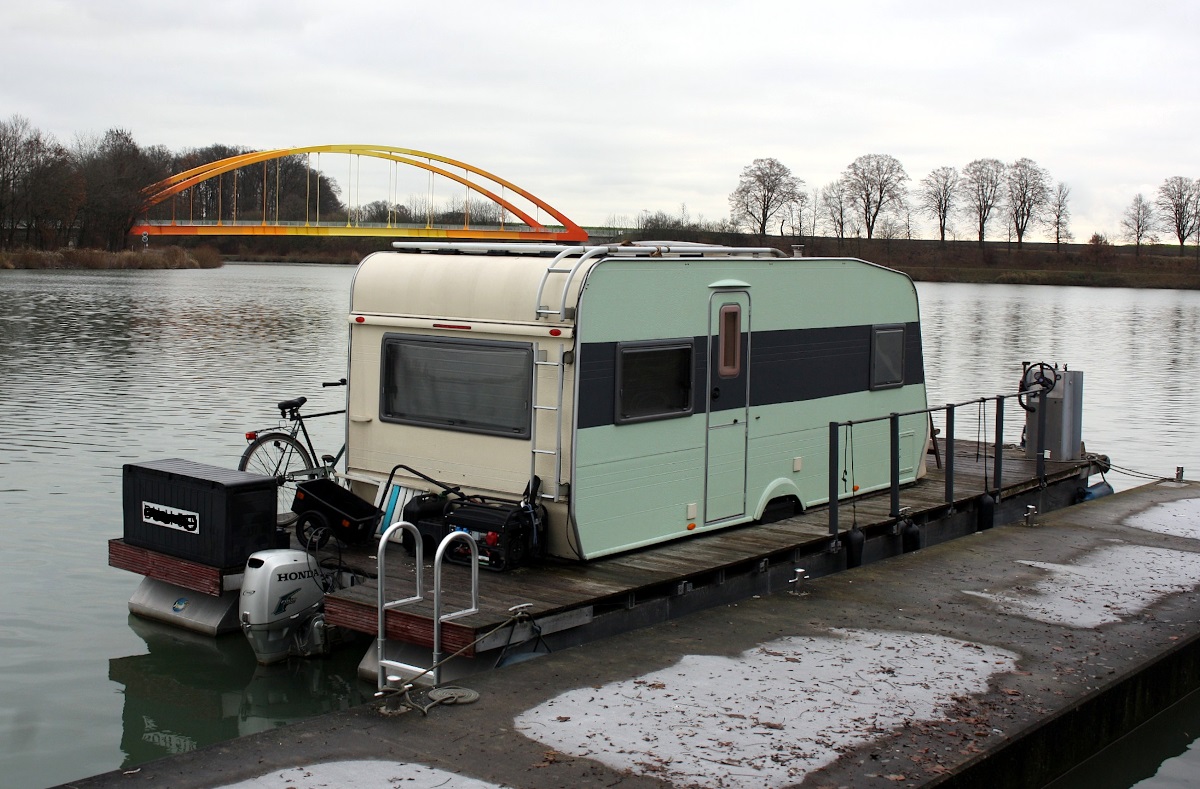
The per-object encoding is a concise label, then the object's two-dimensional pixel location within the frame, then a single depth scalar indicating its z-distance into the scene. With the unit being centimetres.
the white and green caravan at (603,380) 821
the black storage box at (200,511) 813
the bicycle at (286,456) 1004
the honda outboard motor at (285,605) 801
